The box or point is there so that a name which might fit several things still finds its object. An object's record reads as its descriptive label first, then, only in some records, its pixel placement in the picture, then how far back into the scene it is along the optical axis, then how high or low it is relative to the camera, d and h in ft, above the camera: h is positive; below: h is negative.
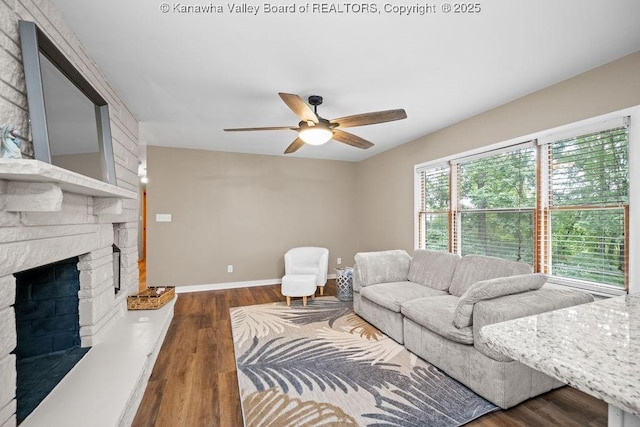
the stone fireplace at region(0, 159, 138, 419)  4.07 -0.71
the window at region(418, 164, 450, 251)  12.58 +0.23
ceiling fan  7.61 +2.74
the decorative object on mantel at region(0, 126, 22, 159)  3.87 +0.97
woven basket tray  9.82 -3.01
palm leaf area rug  5.98 -4.23
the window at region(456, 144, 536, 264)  9.37 +0.36
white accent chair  14.71 -2.67
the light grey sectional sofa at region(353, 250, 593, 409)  6.32 -2.73
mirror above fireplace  4.63 +2.08
